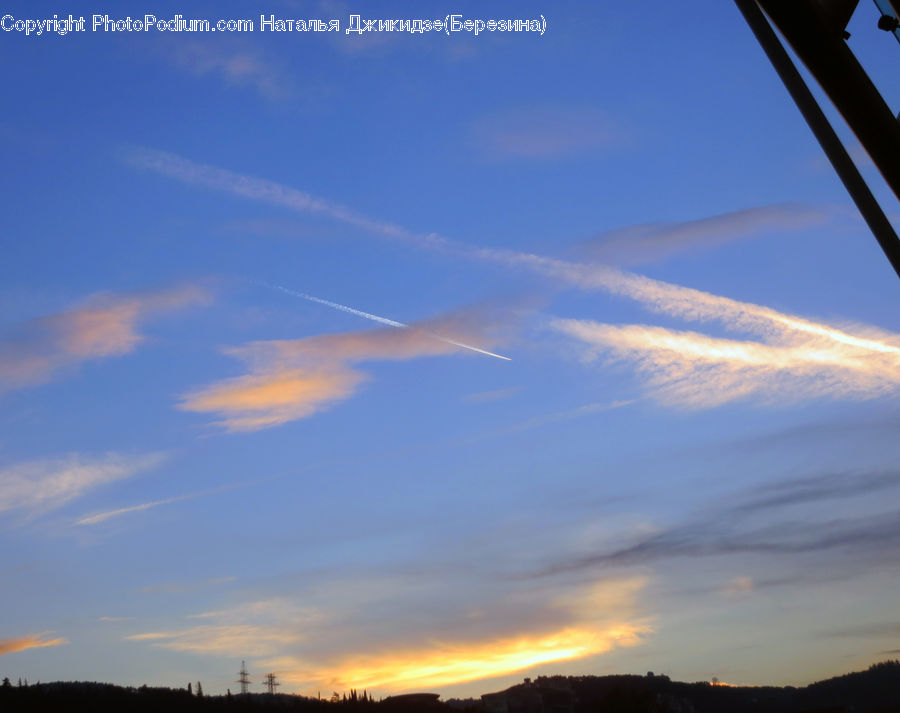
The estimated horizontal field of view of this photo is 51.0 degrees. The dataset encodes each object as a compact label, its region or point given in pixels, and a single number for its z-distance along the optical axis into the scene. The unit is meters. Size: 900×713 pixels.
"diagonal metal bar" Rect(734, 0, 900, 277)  4.93
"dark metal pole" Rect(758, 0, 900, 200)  4.62
